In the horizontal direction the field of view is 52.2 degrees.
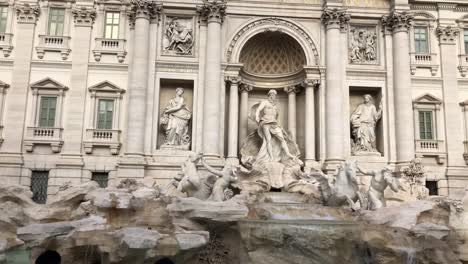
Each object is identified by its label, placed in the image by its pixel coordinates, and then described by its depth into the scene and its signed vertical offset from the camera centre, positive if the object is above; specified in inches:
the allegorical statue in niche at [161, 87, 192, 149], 964.0 +97.0
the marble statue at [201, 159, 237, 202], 789.2 -18.3
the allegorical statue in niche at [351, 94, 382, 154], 1000.2 +102.4
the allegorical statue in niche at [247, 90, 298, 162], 927.0 +72.6
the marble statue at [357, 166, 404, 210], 764.6 -17.1
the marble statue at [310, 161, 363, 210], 781.9 -23.2
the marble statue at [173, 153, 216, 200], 800.9 -16.4
